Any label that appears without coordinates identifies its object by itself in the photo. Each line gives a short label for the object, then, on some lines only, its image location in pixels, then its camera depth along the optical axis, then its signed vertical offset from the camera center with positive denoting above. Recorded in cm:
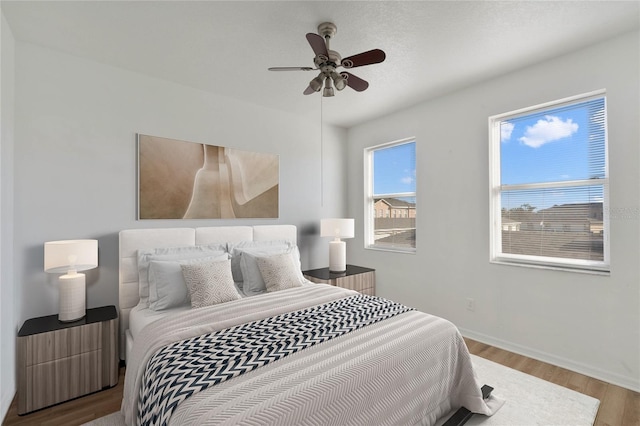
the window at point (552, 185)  251 +26
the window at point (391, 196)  396 +25
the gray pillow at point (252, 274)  285 -59
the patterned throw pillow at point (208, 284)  232 -57
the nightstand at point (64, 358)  199 -104
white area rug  191 -137
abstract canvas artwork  288 +37
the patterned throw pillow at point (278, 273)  278 -57
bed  126 -74
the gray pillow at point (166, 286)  235 -58
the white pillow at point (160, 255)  254 -37
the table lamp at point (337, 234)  373 -27
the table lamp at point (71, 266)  214 -39
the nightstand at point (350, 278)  352 -80
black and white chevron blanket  131 -72
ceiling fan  192 +105
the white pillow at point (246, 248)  302 -37
